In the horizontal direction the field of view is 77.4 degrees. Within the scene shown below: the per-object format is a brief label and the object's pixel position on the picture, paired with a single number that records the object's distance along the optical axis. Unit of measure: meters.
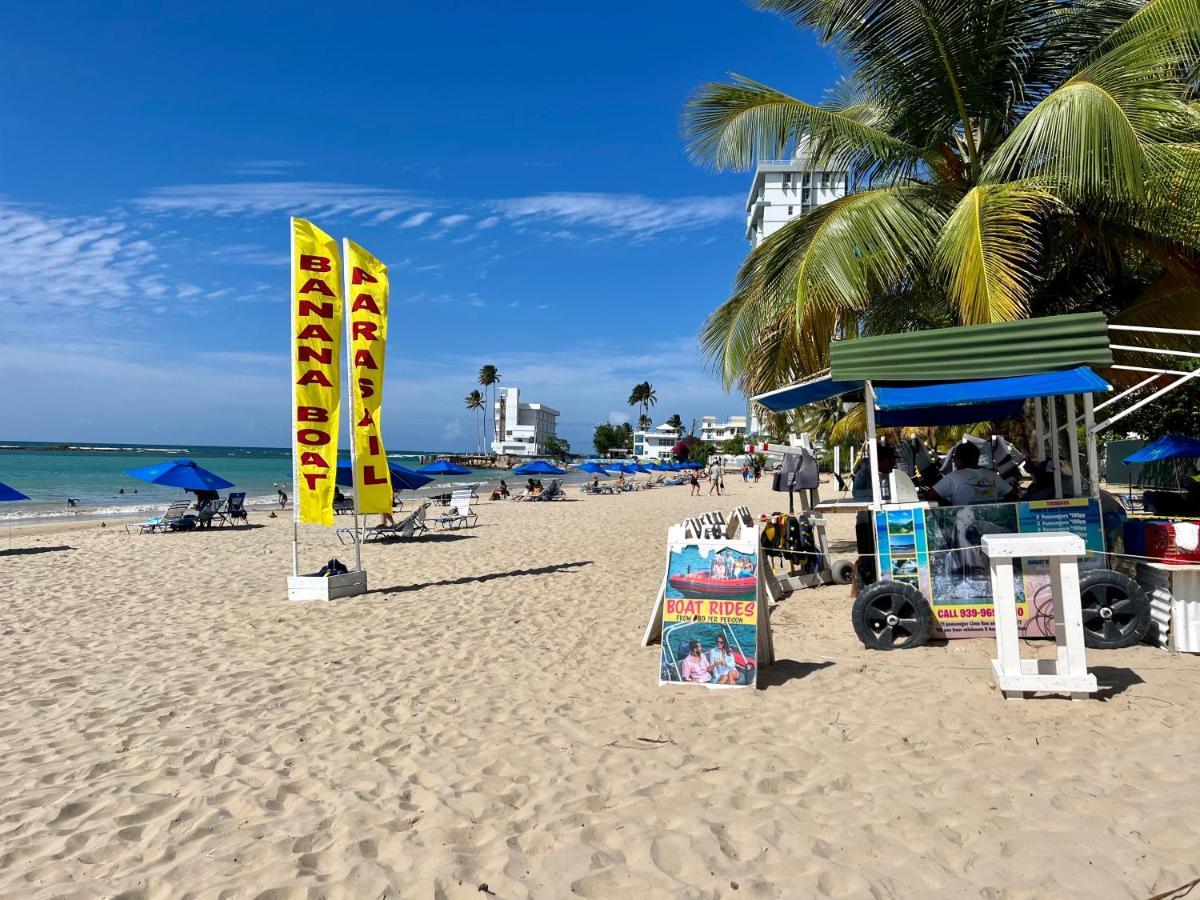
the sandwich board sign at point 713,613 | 5.02
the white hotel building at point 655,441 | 140.38
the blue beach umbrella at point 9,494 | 14.25
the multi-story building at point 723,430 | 146.88
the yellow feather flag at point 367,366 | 9.06
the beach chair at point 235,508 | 19.66
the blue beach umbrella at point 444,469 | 29.78
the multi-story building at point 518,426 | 146.88
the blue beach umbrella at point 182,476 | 17.56
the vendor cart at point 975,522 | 5.54
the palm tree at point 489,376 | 128.62
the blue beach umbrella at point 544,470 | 31.09
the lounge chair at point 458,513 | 18.34
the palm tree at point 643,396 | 145.88
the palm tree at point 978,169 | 7.09
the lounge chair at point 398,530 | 15.73
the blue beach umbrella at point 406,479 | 16.73
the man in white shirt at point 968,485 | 5.93
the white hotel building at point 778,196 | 84.38
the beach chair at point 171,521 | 18.52
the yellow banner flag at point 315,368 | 8.54
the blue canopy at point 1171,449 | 14.32
